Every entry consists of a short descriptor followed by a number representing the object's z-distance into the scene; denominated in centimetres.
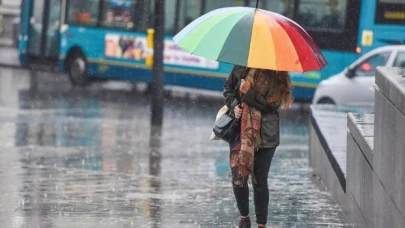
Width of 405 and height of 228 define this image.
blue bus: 4806
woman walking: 1523
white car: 3922
